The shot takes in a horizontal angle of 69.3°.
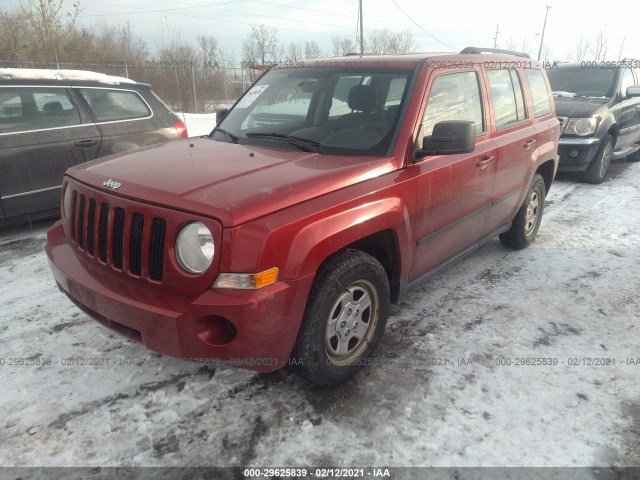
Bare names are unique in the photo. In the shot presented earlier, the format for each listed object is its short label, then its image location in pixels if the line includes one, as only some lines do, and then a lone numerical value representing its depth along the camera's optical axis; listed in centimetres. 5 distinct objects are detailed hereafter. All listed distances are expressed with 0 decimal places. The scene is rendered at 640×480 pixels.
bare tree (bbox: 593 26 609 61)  3692
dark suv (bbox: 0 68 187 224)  467
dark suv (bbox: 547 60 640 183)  724
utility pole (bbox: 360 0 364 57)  2765
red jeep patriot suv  211
